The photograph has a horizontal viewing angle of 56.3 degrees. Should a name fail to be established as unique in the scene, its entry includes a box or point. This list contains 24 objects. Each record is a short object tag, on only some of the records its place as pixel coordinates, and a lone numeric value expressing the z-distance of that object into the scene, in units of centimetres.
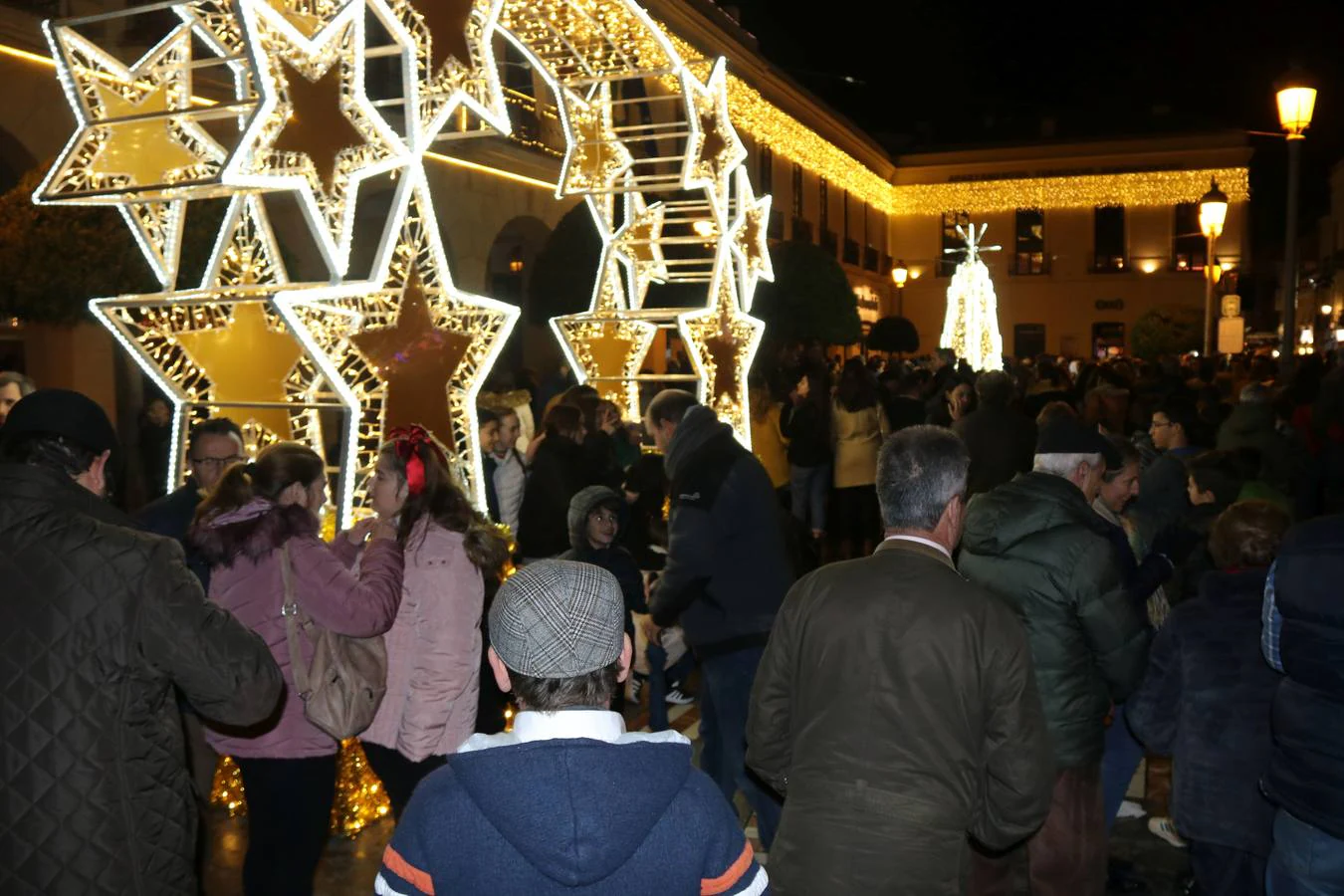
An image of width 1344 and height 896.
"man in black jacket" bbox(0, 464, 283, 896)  271
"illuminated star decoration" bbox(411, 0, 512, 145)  572
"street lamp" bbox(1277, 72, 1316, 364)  1114
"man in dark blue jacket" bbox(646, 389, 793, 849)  491
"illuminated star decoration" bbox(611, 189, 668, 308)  898
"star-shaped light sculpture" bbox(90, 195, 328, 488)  518
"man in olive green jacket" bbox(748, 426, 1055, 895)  284
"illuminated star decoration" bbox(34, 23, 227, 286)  495
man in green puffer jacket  373
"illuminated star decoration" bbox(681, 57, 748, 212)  851
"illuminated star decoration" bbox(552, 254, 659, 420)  898
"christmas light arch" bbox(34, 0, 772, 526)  490
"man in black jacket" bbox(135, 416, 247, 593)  482
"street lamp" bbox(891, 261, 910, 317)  2873
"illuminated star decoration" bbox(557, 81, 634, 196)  838
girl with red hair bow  413
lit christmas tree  2591
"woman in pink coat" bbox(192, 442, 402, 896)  375
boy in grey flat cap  181
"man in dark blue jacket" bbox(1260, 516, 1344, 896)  291
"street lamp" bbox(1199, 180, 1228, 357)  1677
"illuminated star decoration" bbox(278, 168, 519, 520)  523
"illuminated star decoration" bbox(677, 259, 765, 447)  894
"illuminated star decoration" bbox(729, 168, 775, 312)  974
